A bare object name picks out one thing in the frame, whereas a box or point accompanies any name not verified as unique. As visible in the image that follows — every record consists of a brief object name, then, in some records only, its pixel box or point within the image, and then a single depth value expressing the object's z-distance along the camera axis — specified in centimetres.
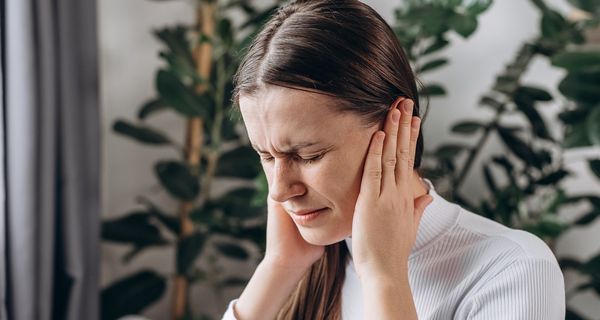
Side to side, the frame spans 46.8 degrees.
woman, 90
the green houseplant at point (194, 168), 208
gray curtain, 171
